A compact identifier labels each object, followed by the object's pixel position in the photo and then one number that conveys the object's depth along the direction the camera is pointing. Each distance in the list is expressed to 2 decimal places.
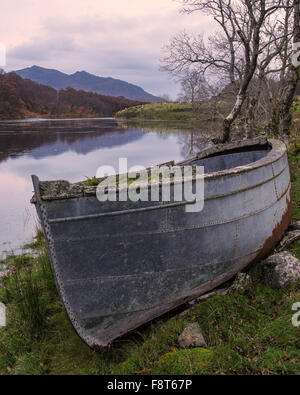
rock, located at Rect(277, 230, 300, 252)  4.99
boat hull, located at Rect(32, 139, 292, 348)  3.23
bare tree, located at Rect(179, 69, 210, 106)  14.88
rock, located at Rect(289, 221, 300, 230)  5.68
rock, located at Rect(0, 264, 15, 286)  6.16
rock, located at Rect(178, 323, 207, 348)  3.20
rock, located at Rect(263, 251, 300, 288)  3.86
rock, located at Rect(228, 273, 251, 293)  3.91
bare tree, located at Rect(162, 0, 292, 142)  9.95
